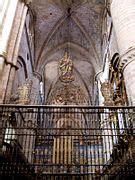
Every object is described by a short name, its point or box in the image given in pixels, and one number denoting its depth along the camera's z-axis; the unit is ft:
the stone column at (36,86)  42.61
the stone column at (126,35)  21.19
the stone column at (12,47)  25.05
